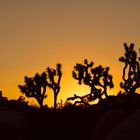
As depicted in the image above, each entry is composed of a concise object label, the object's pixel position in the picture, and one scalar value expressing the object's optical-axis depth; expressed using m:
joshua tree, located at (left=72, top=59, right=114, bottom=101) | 23.39
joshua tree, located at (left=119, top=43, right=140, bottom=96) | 22.27
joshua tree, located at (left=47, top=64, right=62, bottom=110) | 25.38
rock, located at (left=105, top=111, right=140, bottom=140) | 10.26
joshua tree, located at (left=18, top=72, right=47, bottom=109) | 24.69
